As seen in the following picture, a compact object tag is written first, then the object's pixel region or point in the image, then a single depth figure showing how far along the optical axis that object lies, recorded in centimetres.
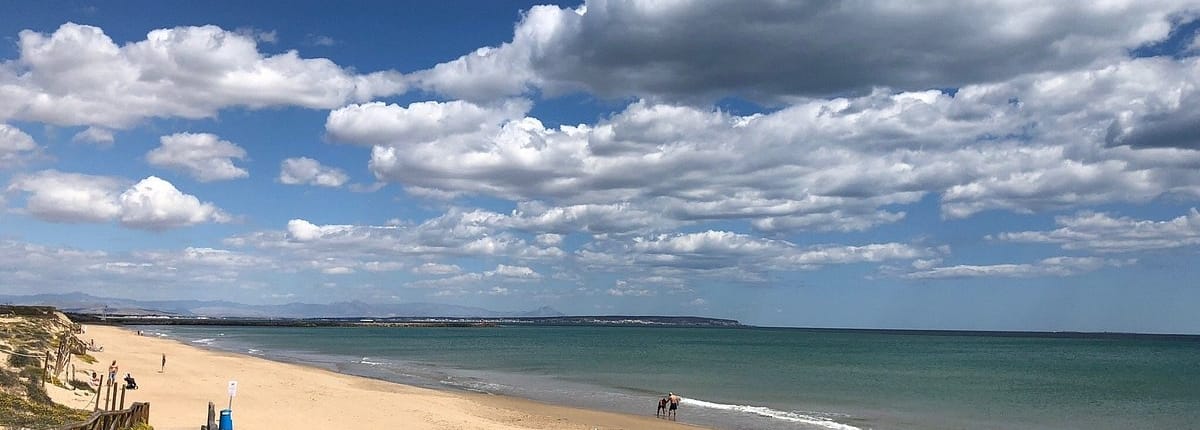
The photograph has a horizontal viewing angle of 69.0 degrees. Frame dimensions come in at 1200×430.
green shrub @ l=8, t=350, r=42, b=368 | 3269
